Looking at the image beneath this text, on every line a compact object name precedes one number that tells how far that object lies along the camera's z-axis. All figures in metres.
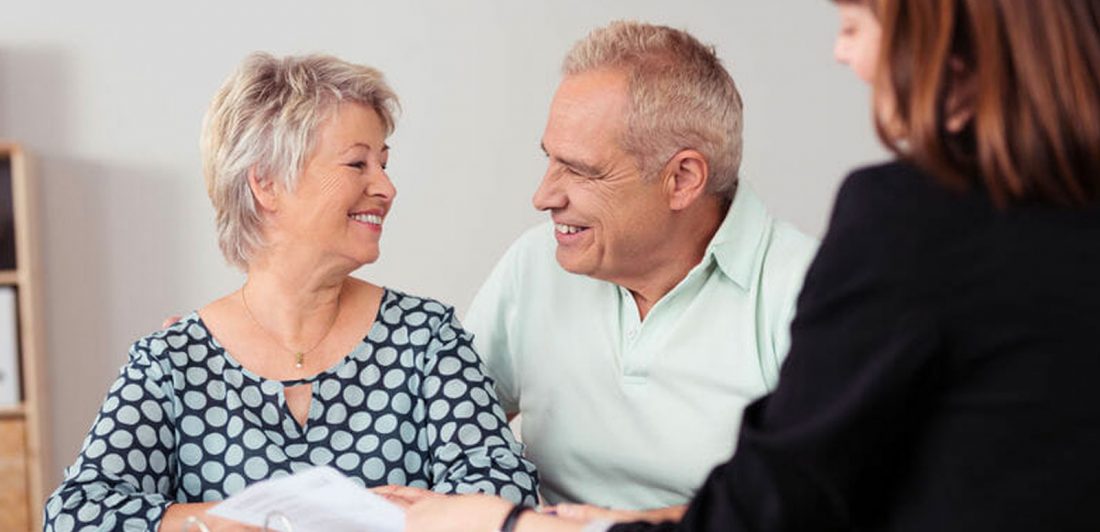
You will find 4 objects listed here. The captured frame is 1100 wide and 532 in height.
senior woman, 2.02
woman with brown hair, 1.06
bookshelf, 4.02
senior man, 2.17
